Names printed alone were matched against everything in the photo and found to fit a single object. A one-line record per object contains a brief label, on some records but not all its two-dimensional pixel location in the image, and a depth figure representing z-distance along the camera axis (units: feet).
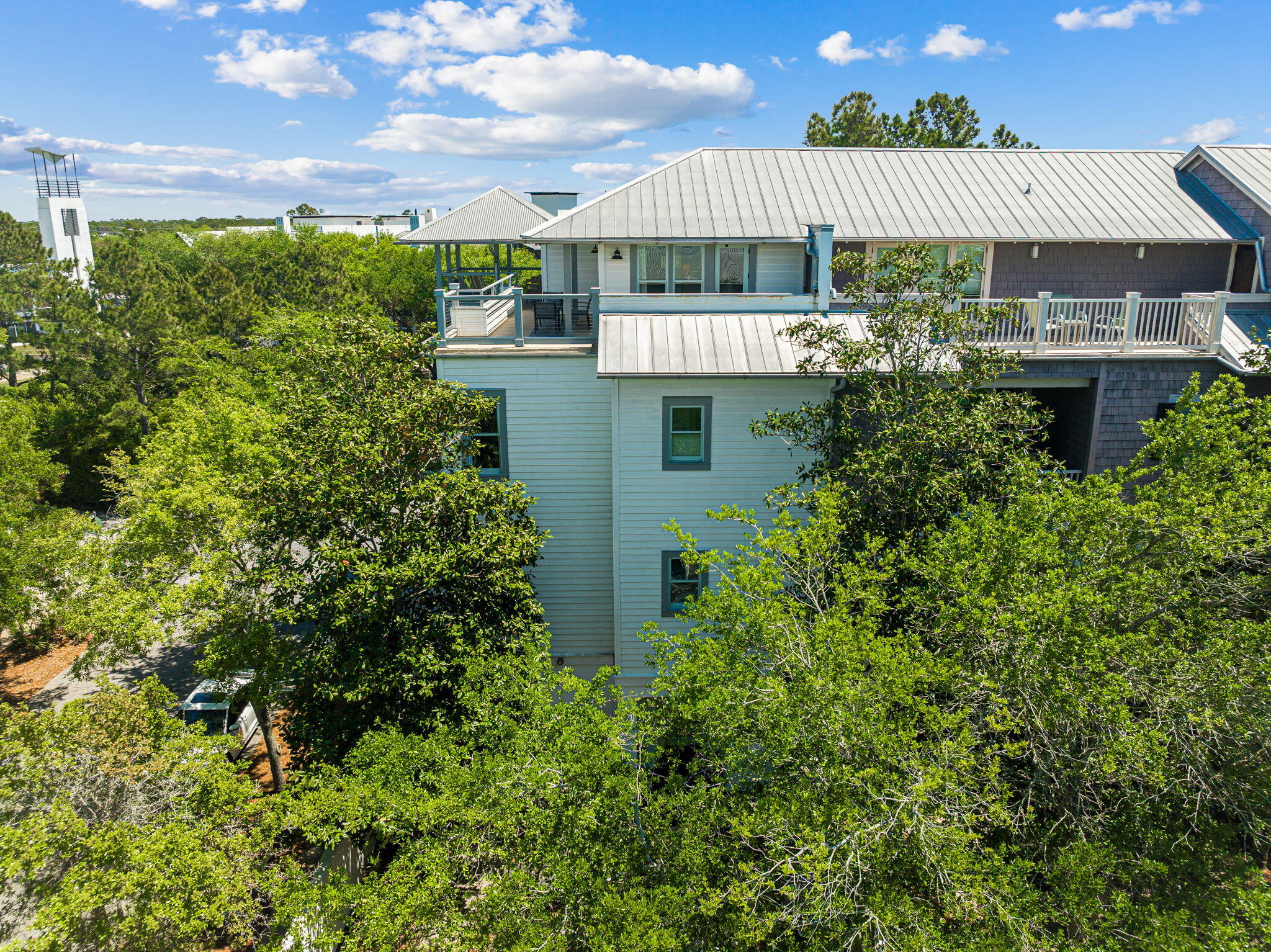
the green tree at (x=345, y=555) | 39.86
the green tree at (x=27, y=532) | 61.36
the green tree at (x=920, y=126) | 144.25
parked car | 57.51
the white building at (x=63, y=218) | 208.85
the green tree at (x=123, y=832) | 27.71
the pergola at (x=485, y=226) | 66.80
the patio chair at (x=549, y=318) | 61.11
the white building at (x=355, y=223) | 323.92
